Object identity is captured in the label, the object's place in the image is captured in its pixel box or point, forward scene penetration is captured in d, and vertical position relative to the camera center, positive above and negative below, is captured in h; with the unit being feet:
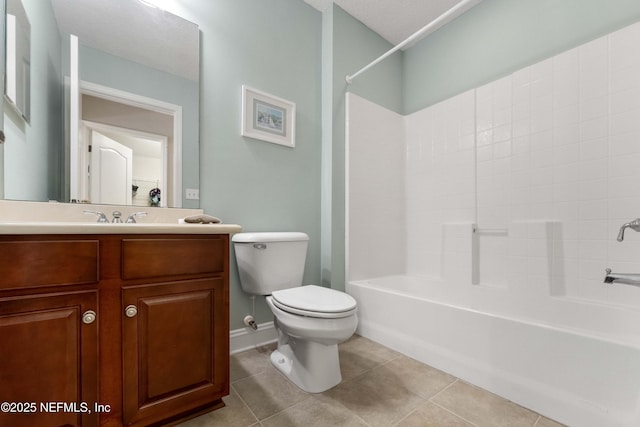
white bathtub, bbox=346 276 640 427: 3.48 -2.11
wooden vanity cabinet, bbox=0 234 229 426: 2.61 -1.24
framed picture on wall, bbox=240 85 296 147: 5.95 +2.20
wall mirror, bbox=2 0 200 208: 4.01 +1.73
